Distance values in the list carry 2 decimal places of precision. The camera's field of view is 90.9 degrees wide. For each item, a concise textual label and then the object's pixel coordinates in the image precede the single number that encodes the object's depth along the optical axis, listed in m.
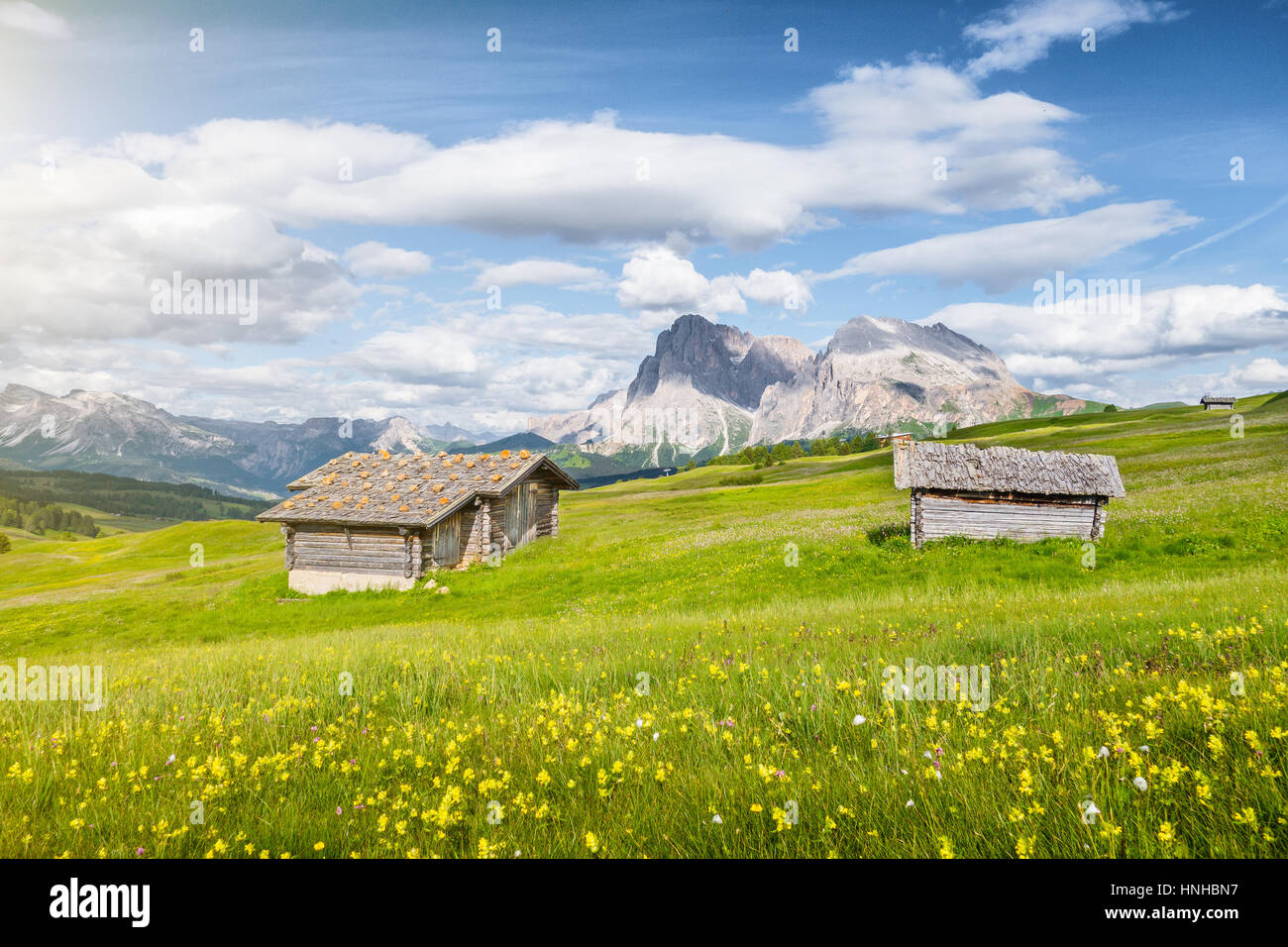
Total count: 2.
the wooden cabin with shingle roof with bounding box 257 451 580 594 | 34.06
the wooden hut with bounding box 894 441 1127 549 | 29.55
